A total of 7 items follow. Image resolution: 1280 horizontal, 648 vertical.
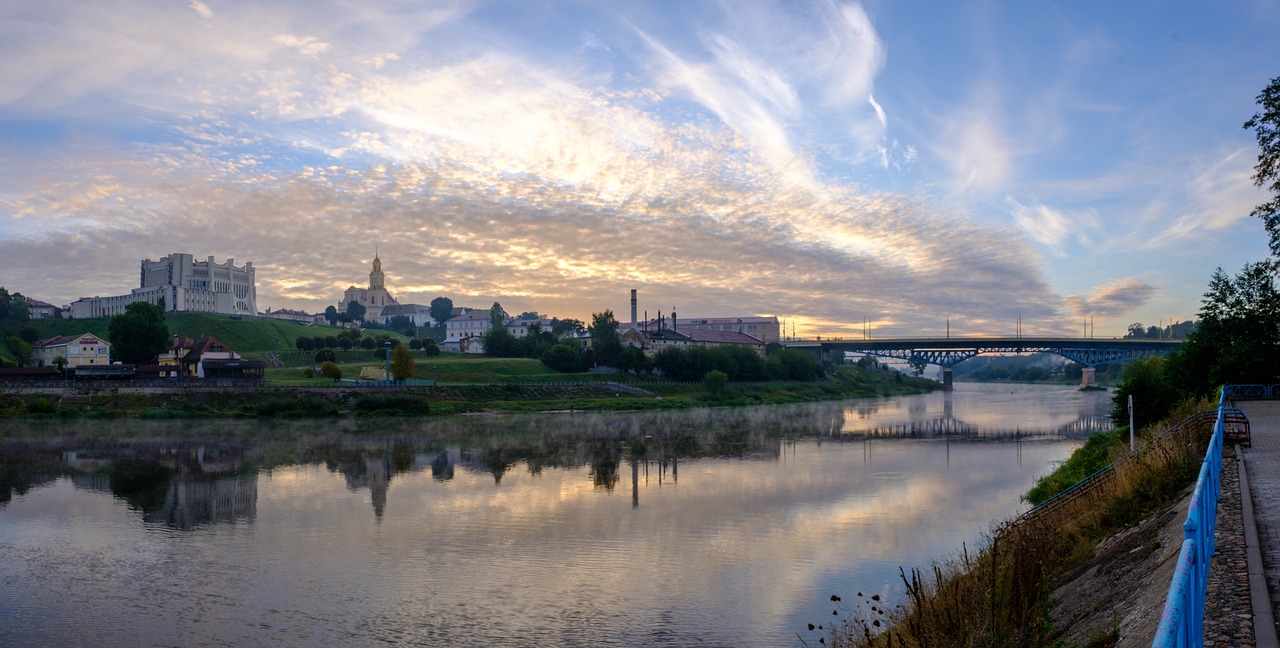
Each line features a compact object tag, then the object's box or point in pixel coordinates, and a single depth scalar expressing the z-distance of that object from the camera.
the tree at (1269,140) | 28.39
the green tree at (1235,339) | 31.48
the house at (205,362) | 73.19
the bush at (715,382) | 81.81
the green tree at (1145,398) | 31.86
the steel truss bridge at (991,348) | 103.94
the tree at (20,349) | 89.75
